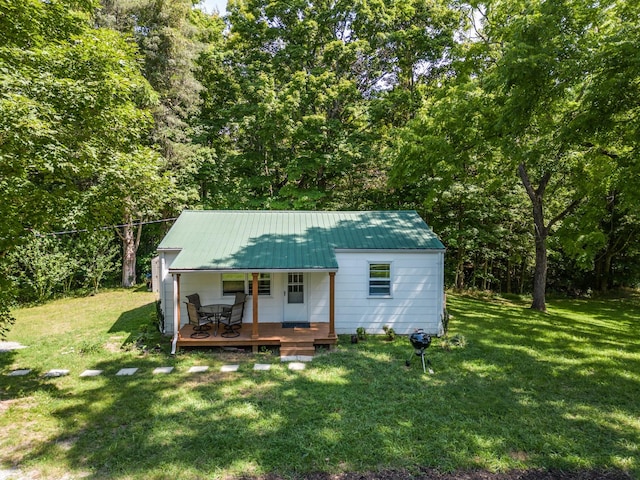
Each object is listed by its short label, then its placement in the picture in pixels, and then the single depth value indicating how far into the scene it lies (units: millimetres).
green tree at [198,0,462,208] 16219
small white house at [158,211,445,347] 9961
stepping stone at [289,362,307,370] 7699
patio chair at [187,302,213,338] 9117
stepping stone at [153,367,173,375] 7562
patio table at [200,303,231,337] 9164
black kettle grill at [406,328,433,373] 7531
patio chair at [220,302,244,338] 9180
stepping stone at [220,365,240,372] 7629
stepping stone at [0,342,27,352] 9039
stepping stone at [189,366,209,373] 7606
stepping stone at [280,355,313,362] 8180
